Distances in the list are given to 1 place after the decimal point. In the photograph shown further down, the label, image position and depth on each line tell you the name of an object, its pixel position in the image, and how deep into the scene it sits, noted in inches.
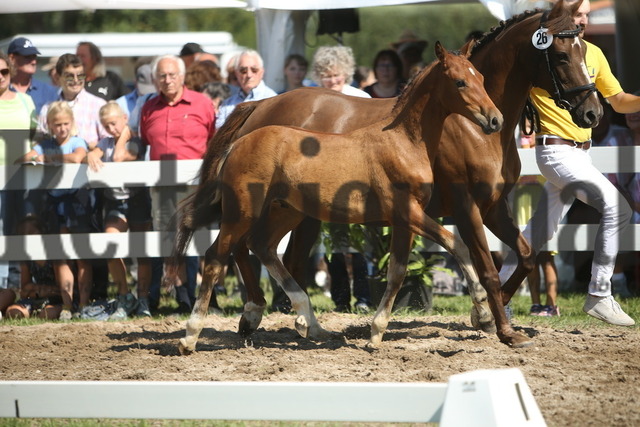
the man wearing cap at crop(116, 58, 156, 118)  746.8
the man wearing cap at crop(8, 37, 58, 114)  750.9
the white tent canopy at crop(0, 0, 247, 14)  801.6
